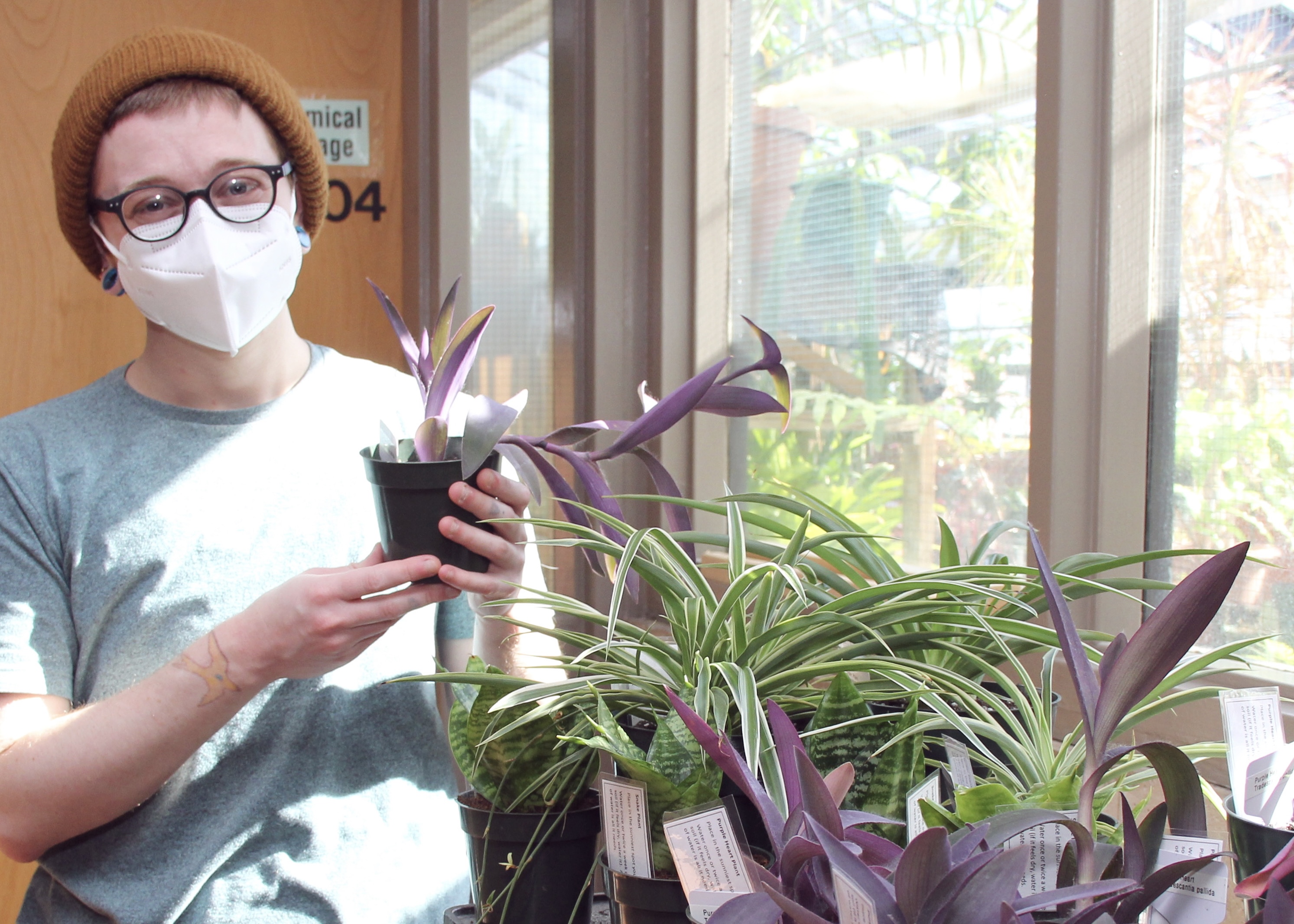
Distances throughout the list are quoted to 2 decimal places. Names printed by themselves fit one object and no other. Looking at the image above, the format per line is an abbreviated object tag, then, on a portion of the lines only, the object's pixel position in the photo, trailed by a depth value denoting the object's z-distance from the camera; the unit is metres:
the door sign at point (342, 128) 1.95
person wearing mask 0.97
